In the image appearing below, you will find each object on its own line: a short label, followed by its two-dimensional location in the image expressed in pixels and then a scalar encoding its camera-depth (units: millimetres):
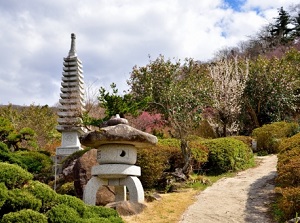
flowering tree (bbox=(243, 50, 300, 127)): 19734
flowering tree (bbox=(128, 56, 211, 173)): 16906
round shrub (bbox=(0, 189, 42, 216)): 5059
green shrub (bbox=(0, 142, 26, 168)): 11203
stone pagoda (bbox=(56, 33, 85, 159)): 15996
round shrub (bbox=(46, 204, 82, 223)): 5105
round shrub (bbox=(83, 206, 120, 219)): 5691
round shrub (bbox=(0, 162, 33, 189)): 5309
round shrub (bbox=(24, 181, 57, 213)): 5305
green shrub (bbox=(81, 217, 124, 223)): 5357
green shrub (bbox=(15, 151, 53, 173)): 13070
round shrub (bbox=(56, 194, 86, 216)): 5477
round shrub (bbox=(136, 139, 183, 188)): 10422
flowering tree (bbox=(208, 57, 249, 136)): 19344
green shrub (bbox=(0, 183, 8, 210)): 4991
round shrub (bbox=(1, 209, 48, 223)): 4762
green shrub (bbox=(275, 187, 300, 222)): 6496
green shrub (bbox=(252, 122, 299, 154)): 15766
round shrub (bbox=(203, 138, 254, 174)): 12414
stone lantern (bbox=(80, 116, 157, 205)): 8164
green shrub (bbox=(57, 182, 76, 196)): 10142
